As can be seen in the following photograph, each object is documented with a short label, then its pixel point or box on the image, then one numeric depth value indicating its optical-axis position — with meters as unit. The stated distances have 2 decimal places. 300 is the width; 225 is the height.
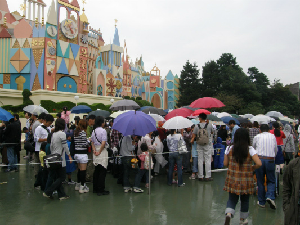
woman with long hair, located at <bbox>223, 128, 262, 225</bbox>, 3.91
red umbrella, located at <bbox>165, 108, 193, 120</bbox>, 9.88
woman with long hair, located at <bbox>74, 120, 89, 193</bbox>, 6.06
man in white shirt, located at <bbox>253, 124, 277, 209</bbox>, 5.05
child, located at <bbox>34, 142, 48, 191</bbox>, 5.80
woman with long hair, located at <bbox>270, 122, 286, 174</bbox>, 6.06
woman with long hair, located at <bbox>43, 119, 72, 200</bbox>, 5.55
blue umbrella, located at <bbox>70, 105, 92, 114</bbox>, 12.42
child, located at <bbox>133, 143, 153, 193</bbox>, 6.25
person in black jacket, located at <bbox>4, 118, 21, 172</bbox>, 8.19
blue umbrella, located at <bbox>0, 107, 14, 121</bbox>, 7.58
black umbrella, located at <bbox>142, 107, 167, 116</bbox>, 10.99
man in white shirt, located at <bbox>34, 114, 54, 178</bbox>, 6.11
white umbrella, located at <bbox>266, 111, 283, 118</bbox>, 14.82
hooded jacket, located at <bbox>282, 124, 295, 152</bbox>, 7.18
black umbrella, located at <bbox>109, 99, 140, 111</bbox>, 9.84
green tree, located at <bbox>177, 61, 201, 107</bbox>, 39.91
